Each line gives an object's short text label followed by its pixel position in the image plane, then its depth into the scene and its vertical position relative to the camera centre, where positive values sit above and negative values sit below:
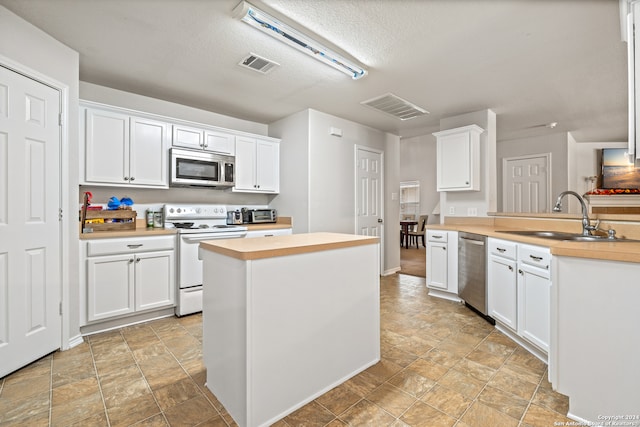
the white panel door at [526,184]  5.55 +0.61
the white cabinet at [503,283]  2.46 -0.61
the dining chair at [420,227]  7.98 -0.35
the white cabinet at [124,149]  2.83 +0.67
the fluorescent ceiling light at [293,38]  1.94 +1.32
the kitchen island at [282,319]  1.44 -0.59
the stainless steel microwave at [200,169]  3.32 +0.55
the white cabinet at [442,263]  3.55 -0.61
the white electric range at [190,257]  3.06 -0.45
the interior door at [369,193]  4.62 +0.35
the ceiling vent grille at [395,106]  3.54 +1.40
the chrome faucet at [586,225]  2.33 -0.09
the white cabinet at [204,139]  3.41 +0.92
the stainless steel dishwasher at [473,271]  2.94 -0.61
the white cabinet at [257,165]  3.96 +0.69
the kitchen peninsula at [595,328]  1.35 -0.56
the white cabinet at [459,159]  3.81 +0.74
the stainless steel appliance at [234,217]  3.97 -0.04
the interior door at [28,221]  1.94 -0.05
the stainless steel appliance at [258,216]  4.06 -0.02
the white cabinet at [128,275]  2.59 -0.58
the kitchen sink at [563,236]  2.08 -0.18
